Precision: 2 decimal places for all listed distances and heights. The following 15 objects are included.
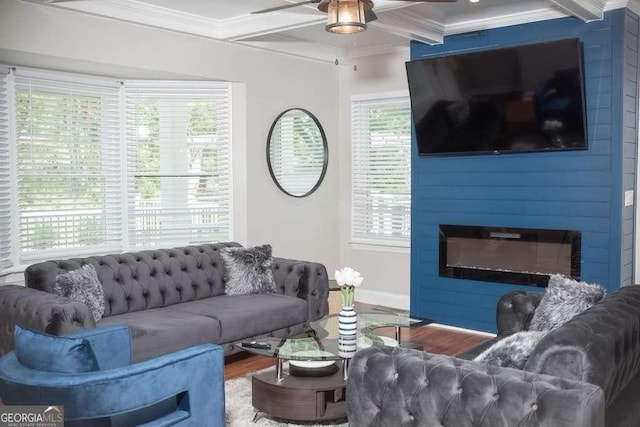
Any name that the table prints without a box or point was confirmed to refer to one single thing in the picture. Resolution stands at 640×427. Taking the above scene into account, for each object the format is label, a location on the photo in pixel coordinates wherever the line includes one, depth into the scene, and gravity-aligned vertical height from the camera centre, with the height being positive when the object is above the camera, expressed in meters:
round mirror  6.29 +0.36
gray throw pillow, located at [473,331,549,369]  2.45 -0.65
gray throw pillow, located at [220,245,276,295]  5.13 -0.68
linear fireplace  5.14 -0.57
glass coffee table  3.36 -1.06
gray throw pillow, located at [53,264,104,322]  4.08 -0.65
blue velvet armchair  2.36 -0.79
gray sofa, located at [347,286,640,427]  2.08 -0.70
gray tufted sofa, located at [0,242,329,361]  3.78 -0.80
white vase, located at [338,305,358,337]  3.69 -0.79
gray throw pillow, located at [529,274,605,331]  3.19 -0.59
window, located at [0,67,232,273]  4.88 +0.20
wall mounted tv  4.88 +0.72
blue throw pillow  2.43 -0.64
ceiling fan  3.18 +0.87
